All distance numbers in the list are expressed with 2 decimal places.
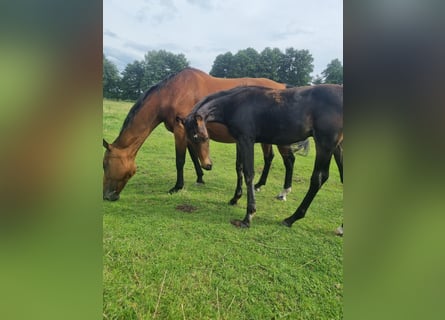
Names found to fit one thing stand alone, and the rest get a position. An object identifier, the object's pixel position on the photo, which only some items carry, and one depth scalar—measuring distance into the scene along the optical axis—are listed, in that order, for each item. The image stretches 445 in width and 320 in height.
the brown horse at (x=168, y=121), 2.55
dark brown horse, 2.21
